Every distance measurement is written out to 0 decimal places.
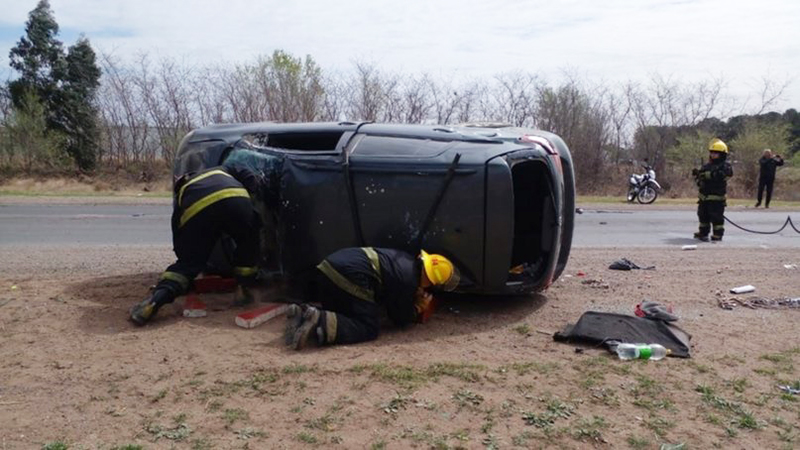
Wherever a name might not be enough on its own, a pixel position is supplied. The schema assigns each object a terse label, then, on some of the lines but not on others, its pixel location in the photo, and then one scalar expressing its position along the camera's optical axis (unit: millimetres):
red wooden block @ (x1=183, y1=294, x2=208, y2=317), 5518
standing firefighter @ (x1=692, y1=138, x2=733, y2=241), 11547
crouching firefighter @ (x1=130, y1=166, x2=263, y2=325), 5273
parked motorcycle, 21125
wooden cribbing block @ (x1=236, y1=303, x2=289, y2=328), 5250
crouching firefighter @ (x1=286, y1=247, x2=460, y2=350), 4816
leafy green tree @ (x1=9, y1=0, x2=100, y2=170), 27500
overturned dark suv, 5324
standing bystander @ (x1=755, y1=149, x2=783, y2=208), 19031
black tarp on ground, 5004
